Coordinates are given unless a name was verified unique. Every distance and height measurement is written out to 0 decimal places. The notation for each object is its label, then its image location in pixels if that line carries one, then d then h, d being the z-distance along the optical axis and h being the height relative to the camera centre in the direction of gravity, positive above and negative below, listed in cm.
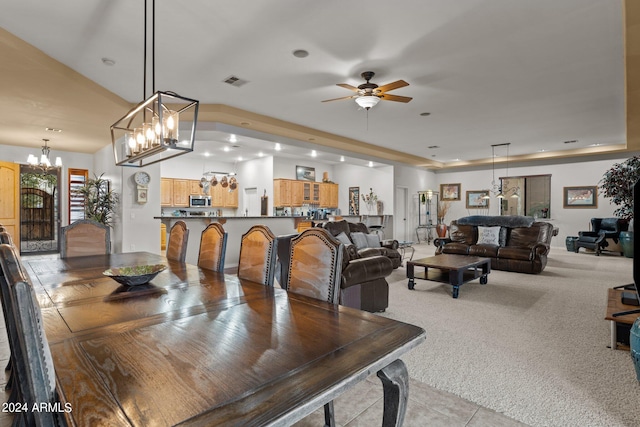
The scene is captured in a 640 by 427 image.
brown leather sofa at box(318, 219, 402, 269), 543 -59
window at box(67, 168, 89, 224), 798 +36
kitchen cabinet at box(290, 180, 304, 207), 932 +45
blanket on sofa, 668 -21
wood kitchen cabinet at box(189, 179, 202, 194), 959 +64
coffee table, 446 -82
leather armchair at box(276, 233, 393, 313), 338 -71
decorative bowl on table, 202 -39
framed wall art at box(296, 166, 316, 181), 978 +105
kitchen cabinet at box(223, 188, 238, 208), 1009 +33
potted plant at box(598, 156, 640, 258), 422 +37
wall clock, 601 +42
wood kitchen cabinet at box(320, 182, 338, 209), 1046 +44
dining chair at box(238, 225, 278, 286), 229 -32
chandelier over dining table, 213 +52
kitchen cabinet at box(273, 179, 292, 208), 912 +46
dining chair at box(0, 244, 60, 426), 77 -32
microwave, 956 +23
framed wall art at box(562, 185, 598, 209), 941 +38
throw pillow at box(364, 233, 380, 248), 602 -53
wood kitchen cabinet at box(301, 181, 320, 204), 976 +50
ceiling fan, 399 +137
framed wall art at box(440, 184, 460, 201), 1195 +64
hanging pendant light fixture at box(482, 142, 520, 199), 1068 +68
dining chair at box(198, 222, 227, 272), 268 -31
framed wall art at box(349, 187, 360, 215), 1080 +31
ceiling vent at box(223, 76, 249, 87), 424 +159
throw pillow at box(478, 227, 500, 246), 664 -49
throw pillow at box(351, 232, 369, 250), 583 -50
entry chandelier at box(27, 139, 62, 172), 638 +90
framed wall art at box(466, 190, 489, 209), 1130 +34
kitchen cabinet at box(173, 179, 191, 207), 933 +47
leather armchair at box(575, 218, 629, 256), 832 -55
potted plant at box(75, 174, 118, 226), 628 +11
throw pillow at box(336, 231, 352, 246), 522 -42
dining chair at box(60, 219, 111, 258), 347 -31
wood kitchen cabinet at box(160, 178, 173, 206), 912 +46
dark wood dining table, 85 -47
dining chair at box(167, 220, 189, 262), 314 -31
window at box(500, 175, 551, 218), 1020 +45
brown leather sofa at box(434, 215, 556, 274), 602 -61
